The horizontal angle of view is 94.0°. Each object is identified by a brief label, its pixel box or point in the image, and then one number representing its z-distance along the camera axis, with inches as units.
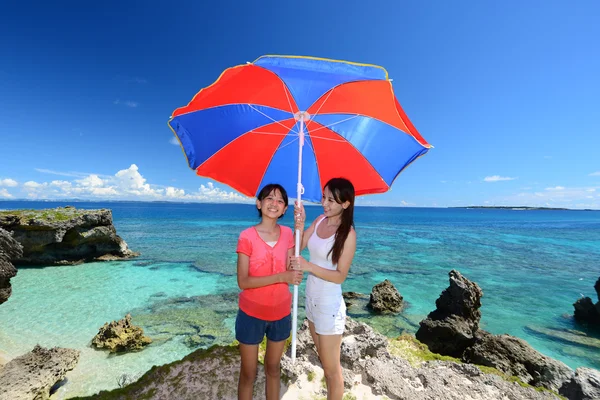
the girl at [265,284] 114.4
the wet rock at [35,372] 218.4
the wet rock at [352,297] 614.9
